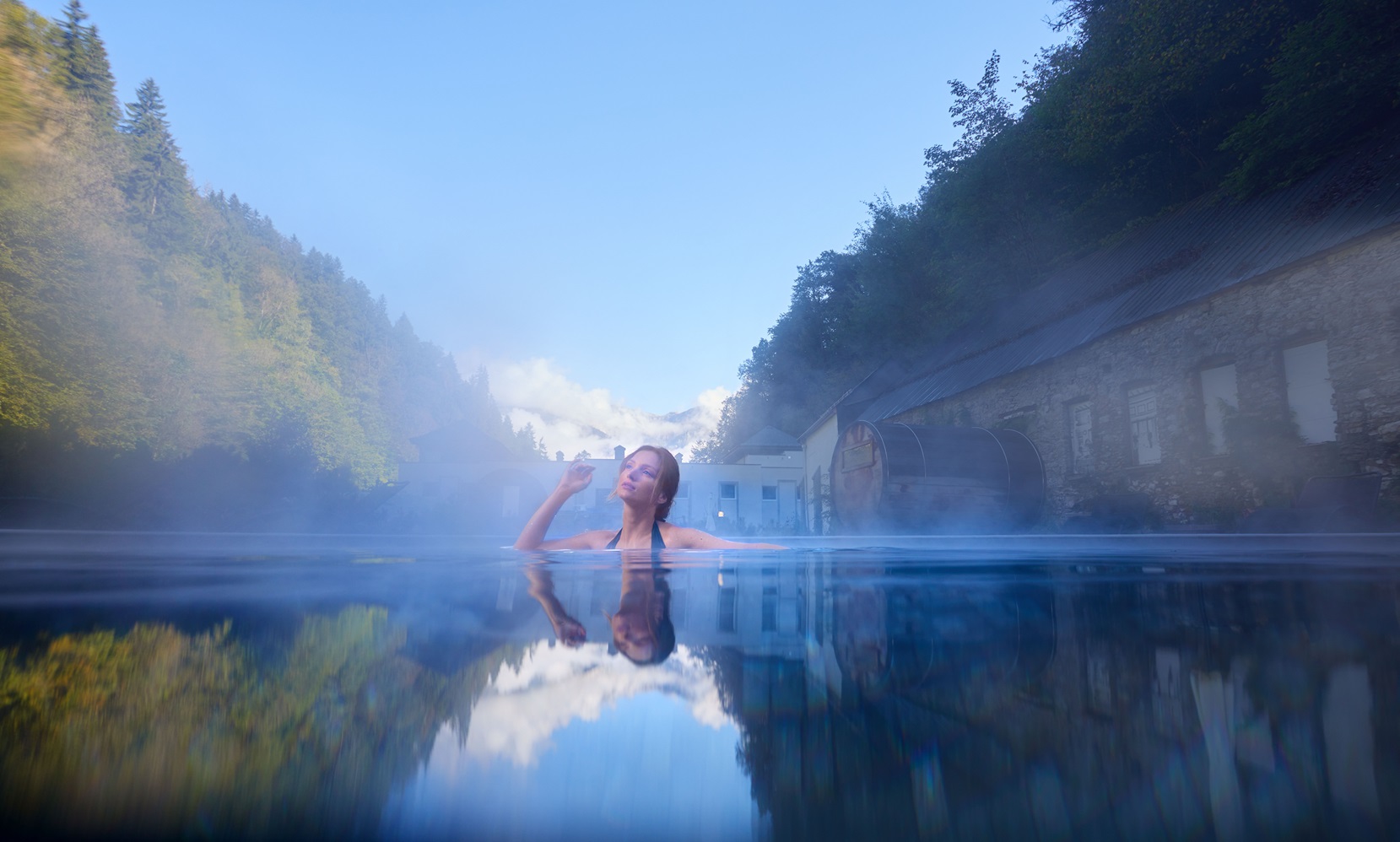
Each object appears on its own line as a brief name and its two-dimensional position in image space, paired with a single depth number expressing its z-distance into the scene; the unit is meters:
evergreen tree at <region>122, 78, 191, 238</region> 27.19
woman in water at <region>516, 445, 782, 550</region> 4.21
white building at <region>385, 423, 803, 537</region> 30.69
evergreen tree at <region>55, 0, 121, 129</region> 26.33
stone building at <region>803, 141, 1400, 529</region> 8.12
